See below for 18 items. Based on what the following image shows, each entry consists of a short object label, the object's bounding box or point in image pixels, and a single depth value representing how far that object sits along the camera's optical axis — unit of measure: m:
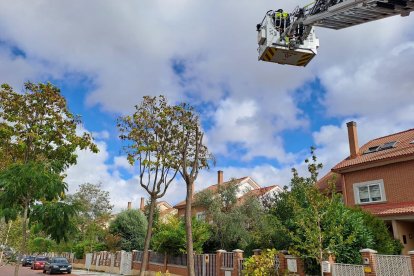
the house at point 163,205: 67.40
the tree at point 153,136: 21.16
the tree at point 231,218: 25.16
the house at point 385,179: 19.47
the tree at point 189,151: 16.09
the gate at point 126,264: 30.15
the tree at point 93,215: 39.03
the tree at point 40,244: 56.62
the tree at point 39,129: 14.55
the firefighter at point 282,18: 11.29
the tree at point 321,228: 13.13
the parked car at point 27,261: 47.97
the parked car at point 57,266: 32.72
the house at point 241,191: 29.45
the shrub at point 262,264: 15.11
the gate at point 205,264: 20.64
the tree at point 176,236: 23.09
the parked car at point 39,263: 40.88
